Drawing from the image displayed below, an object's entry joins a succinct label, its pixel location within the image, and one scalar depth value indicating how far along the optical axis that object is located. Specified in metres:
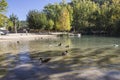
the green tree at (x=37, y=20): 33.91
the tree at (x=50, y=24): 34.05
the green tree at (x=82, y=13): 36.93
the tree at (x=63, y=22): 32.99
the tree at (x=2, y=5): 20.35
